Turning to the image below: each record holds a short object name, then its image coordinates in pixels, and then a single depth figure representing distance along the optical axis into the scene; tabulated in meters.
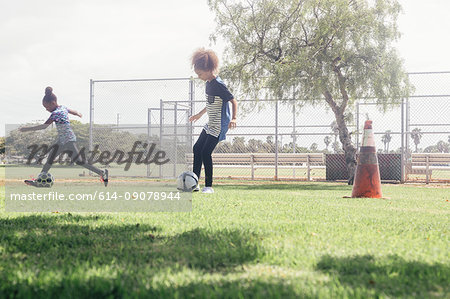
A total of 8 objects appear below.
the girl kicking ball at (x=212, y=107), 15.64
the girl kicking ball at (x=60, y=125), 16.75
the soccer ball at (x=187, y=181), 16.05
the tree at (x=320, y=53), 28.17
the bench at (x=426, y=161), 33.34
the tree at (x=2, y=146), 65.27
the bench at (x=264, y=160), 34.81
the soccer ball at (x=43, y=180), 17.41
